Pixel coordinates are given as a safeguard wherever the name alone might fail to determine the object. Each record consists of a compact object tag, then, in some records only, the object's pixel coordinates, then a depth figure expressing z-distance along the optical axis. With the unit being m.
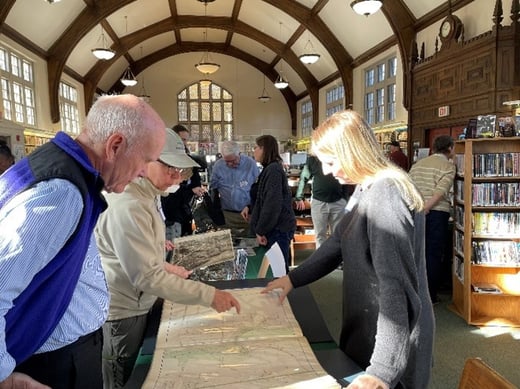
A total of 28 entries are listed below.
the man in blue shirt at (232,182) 4.35
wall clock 7.45
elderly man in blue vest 0.88
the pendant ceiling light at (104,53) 10.97
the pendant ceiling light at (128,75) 17.77
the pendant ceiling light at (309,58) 11.72
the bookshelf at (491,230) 3.81
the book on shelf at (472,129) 3.96
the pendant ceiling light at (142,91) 19.42
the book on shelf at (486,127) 3.79
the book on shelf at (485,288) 3.93
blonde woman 1.15
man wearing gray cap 1.53
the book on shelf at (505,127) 3.72
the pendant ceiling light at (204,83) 19.69
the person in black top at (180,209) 3.97
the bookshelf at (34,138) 10.45
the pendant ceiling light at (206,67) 14.68
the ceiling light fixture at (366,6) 7.45
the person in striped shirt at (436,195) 4.24
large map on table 1.13
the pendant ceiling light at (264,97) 18.94
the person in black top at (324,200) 5.14
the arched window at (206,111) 20.12
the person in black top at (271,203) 3.17
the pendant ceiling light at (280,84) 15.82
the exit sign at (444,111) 7.81
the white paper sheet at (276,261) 2.05
